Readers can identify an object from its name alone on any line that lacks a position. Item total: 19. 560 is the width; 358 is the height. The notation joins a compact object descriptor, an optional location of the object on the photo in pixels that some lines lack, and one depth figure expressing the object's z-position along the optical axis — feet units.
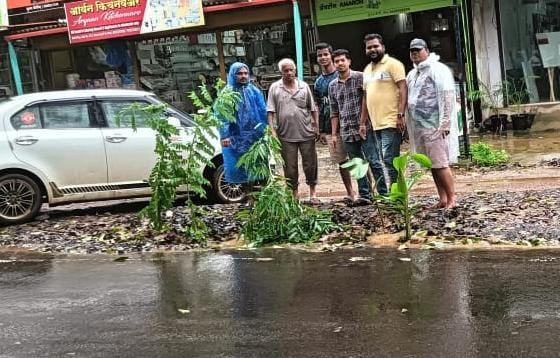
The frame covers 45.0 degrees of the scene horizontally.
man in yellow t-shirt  22.76
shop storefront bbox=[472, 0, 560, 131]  45.47
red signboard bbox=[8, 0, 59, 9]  52.59
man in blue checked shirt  24.02
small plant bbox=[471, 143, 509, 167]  34.40
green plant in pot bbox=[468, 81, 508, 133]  45.11
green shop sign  43.32
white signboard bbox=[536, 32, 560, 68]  45.34
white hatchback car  27.07
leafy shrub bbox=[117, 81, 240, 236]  22.49
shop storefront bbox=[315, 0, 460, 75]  44.32
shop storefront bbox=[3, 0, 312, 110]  48.08
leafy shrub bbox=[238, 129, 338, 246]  21.77
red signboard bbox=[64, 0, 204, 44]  46.68
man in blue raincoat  24.71
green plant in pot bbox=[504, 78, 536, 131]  44.52
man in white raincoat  21.70
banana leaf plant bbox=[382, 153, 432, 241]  20.40
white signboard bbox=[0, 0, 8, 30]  50.74
